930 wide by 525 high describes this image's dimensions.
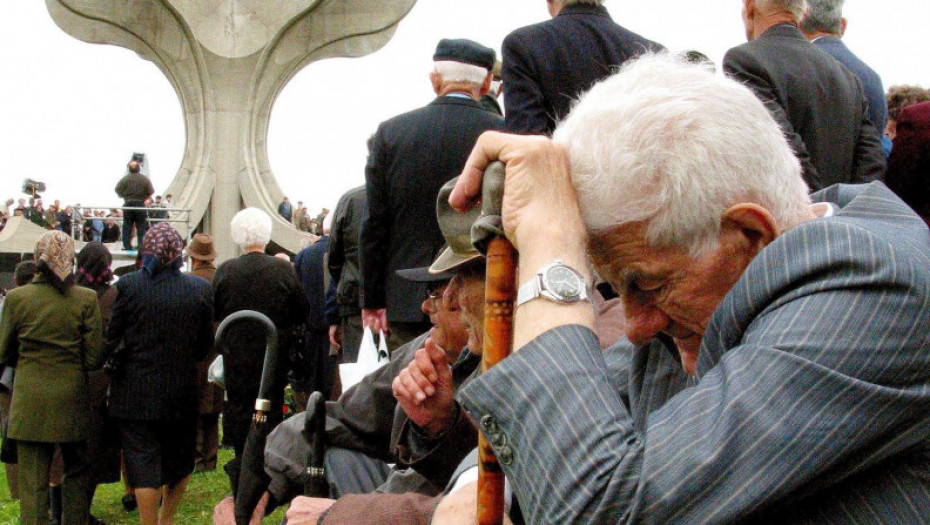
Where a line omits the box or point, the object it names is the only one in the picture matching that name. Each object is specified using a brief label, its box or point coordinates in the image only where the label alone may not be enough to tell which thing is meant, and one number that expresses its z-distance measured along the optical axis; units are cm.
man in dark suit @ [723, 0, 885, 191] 357
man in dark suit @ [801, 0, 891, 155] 425
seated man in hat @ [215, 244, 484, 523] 290
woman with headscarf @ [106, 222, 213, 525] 654
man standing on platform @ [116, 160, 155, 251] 2027
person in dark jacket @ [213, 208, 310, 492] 659
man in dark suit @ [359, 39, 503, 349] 478
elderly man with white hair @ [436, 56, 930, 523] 127
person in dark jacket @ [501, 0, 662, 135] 390
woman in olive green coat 648
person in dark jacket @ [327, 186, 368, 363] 594
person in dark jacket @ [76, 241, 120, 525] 679
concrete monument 2184
